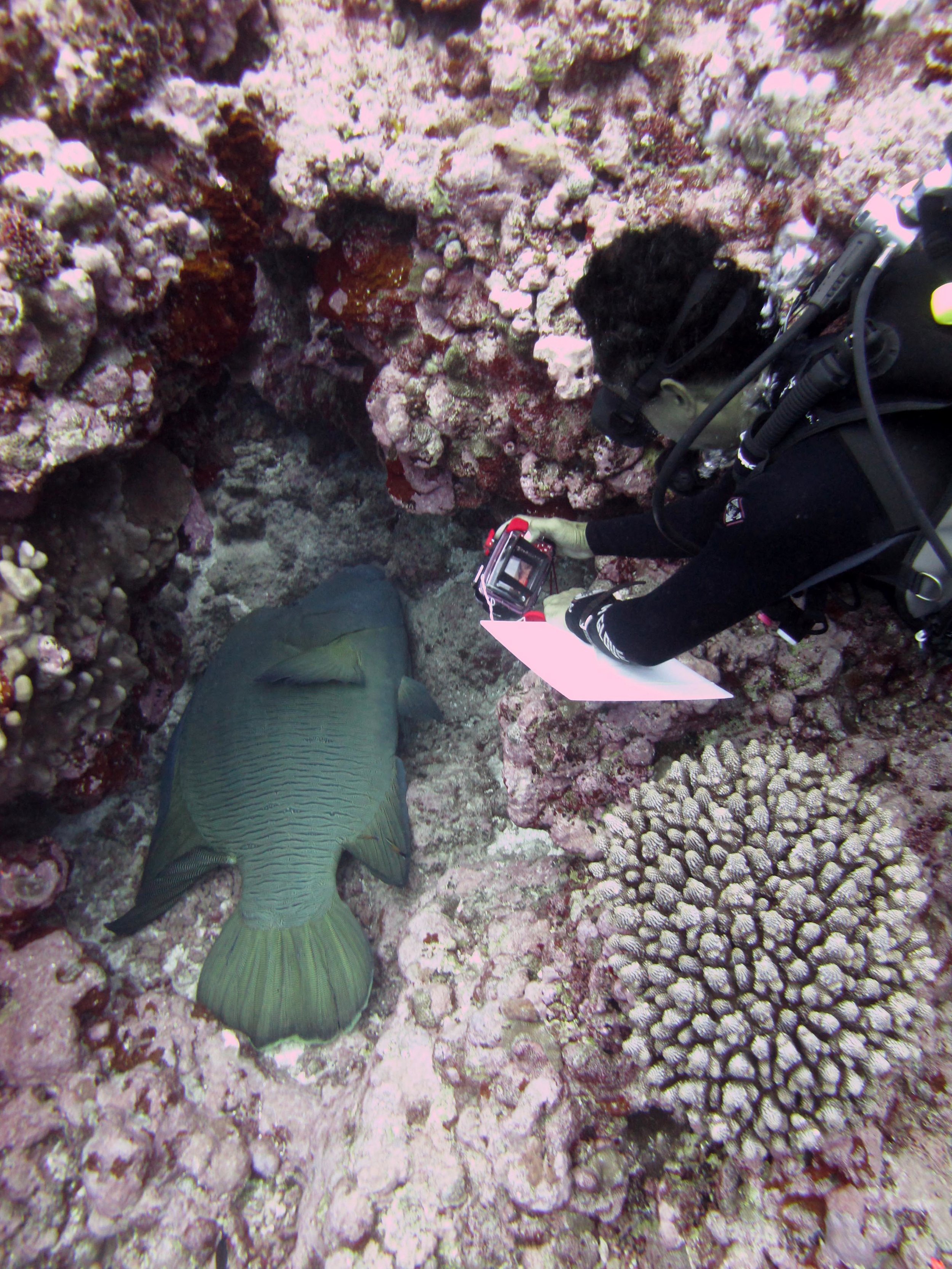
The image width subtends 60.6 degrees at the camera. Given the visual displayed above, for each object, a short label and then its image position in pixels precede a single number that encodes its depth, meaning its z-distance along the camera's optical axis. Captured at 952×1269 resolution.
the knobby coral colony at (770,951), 0.93
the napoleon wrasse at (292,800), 1.41
